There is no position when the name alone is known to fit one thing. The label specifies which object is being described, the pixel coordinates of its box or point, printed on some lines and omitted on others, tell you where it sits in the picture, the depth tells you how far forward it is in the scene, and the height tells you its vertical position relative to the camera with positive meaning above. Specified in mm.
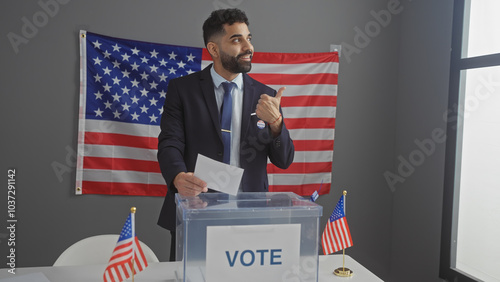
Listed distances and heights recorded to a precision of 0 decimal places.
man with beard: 1978 +72
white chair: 1879 -550
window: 2596 -28
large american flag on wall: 2982 +203
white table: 1452 -510
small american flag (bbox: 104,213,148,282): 1242 -368
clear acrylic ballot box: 1104 -276
